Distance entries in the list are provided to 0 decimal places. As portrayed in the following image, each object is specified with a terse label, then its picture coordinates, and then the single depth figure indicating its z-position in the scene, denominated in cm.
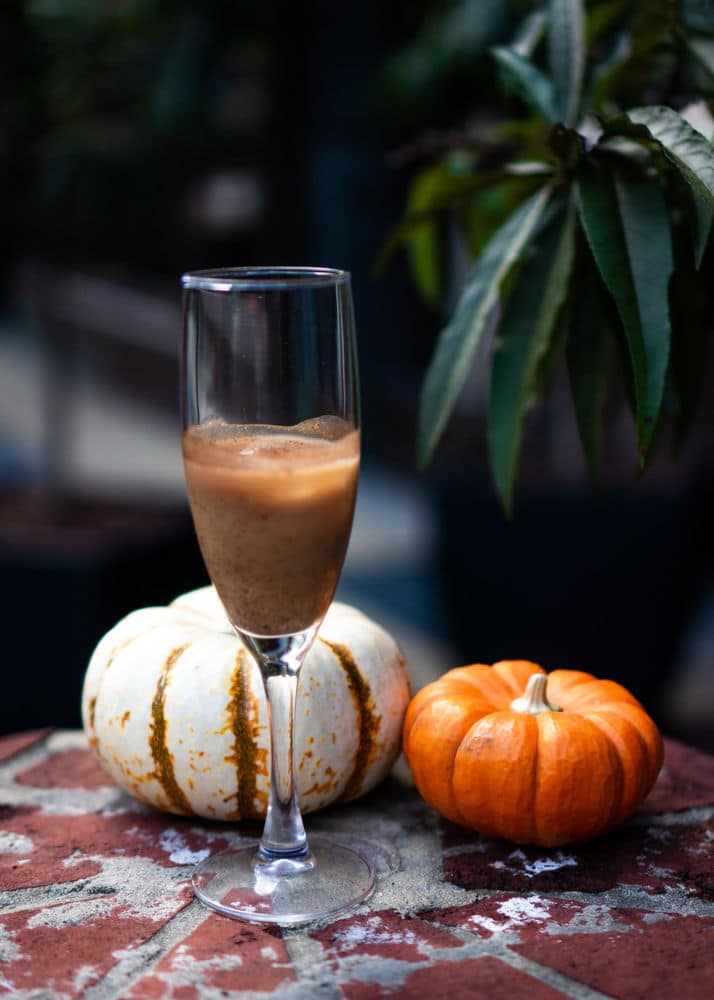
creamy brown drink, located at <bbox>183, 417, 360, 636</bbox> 71
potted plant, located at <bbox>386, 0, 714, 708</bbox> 78
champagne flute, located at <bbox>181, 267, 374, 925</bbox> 71
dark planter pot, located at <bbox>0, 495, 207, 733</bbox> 164
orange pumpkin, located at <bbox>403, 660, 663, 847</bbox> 77
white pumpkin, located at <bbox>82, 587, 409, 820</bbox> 79
